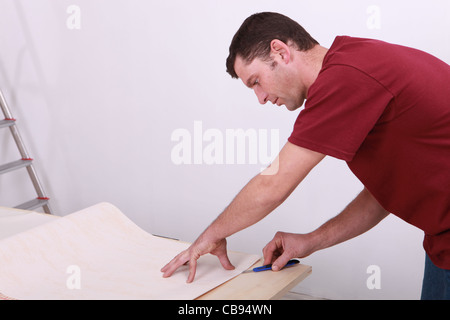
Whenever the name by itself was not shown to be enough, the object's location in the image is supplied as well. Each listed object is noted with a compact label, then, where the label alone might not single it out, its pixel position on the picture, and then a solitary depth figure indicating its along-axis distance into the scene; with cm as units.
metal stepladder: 296
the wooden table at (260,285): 118
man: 111
